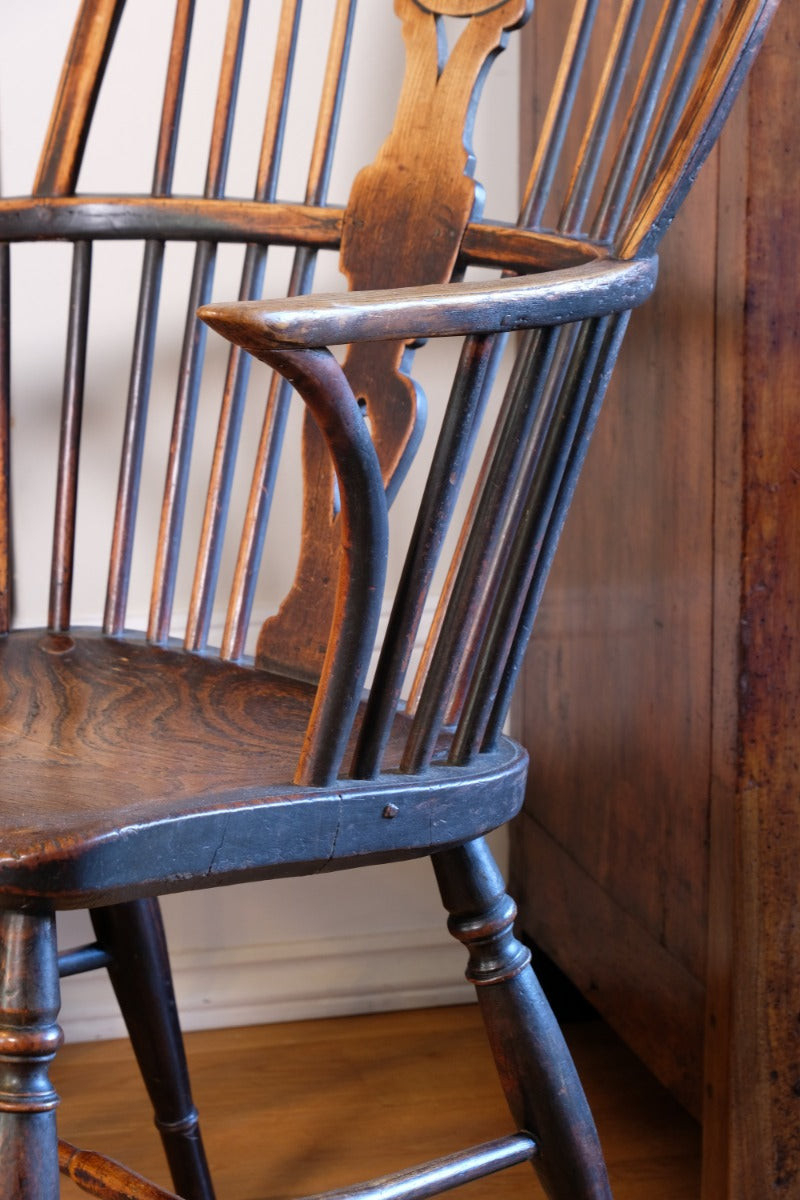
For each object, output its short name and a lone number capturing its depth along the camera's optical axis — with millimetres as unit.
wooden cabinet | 1817
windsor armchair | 1628
